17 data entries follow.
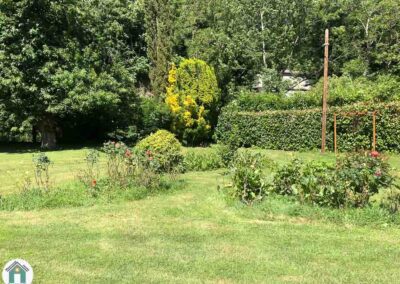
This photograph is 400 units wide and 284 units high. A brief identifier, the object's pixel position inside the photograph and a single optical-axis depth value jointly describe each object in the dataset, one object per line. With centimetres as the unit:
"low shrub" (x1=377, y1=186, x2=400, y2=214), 669
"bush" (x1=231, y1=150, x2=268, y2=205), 760
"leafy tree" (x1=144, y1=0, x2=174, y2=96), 2477
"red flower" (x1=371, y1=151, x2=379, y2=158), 706
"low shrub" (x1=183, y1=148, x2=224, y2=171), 1231
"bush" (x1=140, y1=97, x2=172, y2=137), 2220
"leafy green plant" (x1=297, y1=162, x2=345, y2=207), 691
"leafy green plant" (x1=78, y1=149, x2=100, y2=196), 845
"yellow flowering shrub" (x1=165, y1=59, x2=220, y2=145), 2202
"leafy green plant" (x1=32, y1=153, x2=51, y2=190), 872
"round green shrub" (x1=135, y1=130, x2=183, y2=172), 1103
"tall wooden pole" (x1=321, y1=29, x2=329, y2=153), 1797
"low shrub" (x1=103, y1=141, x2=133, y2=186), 882
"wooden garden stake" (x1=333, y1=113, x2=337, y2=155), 1798
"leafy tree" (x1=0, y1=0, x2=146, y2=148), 1862
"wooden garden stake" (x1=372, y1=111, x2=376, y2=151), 1670
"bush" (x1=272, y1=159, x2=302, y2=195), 752
